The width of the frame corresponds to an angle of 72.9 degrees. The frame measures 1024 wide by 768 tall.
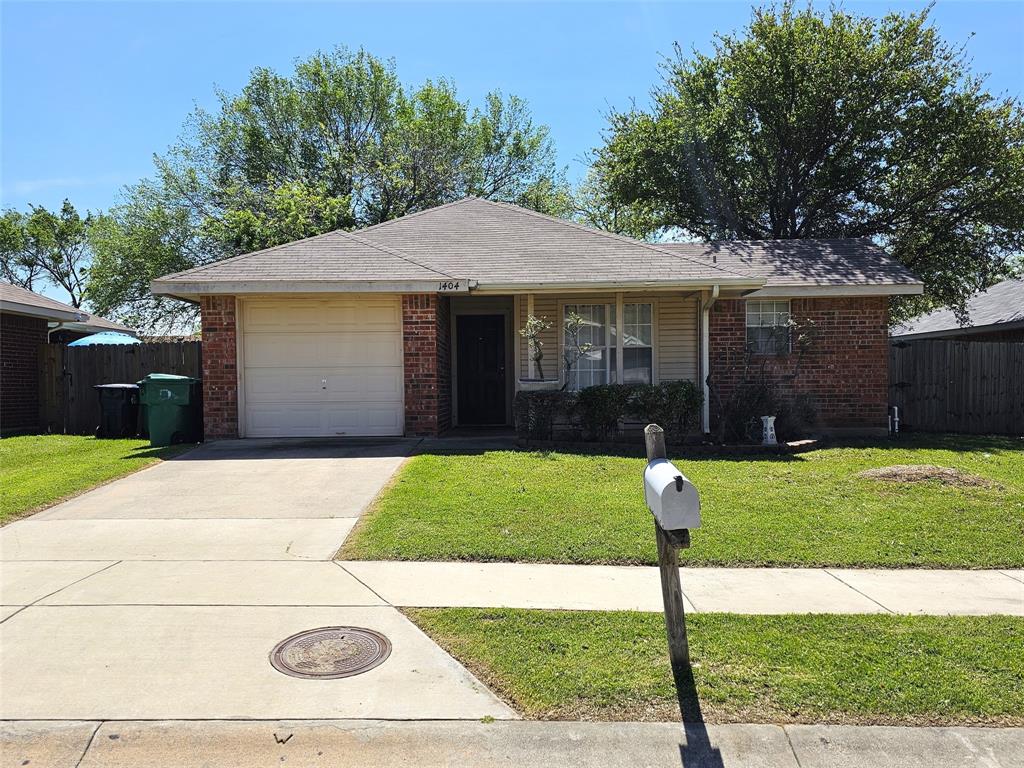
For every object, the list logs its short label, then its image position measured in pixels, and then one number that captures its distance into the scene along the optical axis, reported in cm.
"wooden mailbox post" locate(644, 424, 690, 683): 365
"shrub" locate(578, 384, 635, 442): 1099
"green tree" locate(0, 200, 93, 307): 4216
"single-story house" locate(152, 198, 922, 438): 1162
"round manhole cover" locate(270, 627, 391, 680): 374
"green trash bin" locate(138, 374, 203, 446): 1145
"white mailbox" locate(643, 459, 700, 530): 334
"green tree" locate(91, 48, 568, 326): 2738
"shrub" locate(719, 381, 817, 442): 1192
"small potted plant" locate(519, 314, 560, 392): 1157
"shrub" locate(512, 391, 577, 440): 1117
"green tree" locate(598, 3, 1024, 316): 1925
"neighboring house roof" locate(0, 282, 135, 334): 1434
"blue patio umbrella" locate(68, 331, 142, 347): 1535
